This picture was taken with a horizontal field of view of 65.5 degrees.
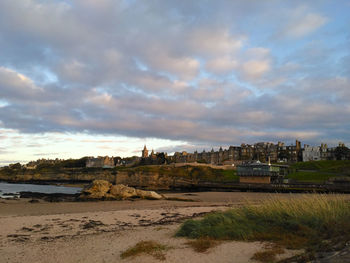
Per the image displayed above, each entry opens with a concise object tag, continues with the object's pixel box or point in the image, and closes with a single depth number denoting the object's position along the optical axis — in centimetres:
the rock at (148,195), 3674
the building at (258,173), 6284
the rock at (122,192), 3684
